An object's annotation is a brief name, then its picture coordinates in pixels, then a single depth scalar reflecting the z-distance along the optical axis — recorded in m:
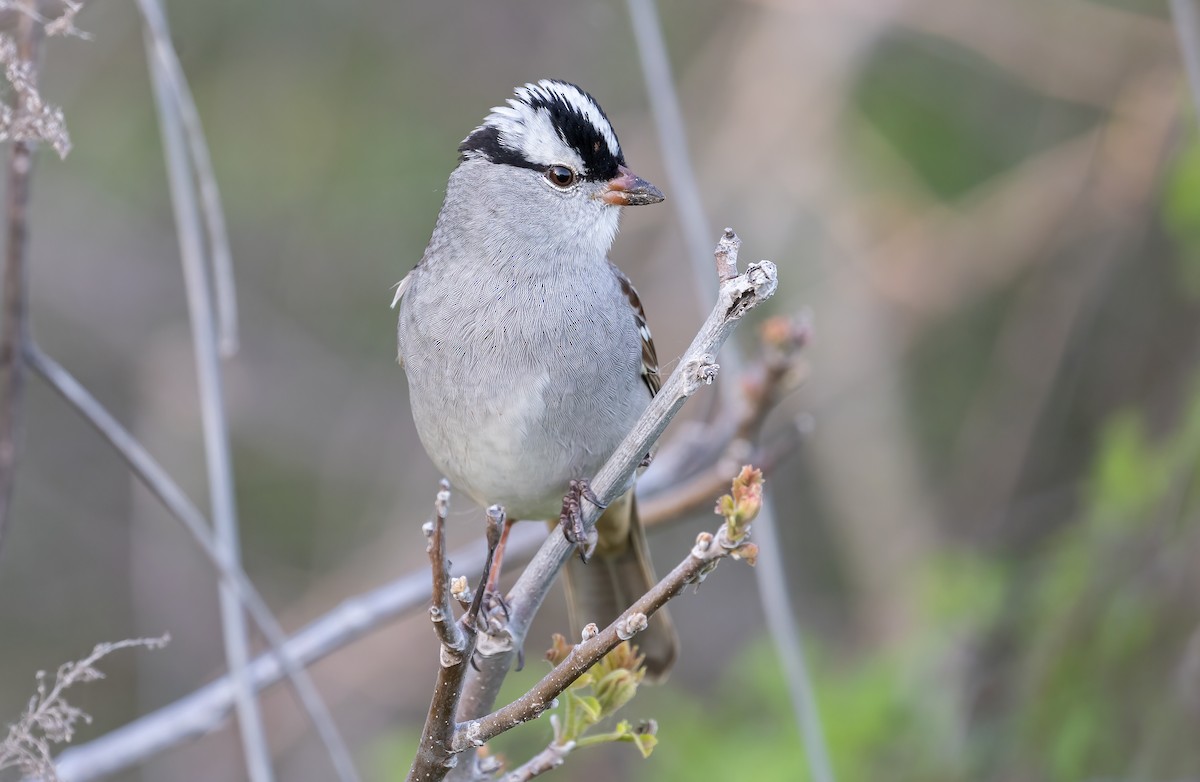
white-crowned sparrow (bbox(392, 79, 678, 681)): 5.41
